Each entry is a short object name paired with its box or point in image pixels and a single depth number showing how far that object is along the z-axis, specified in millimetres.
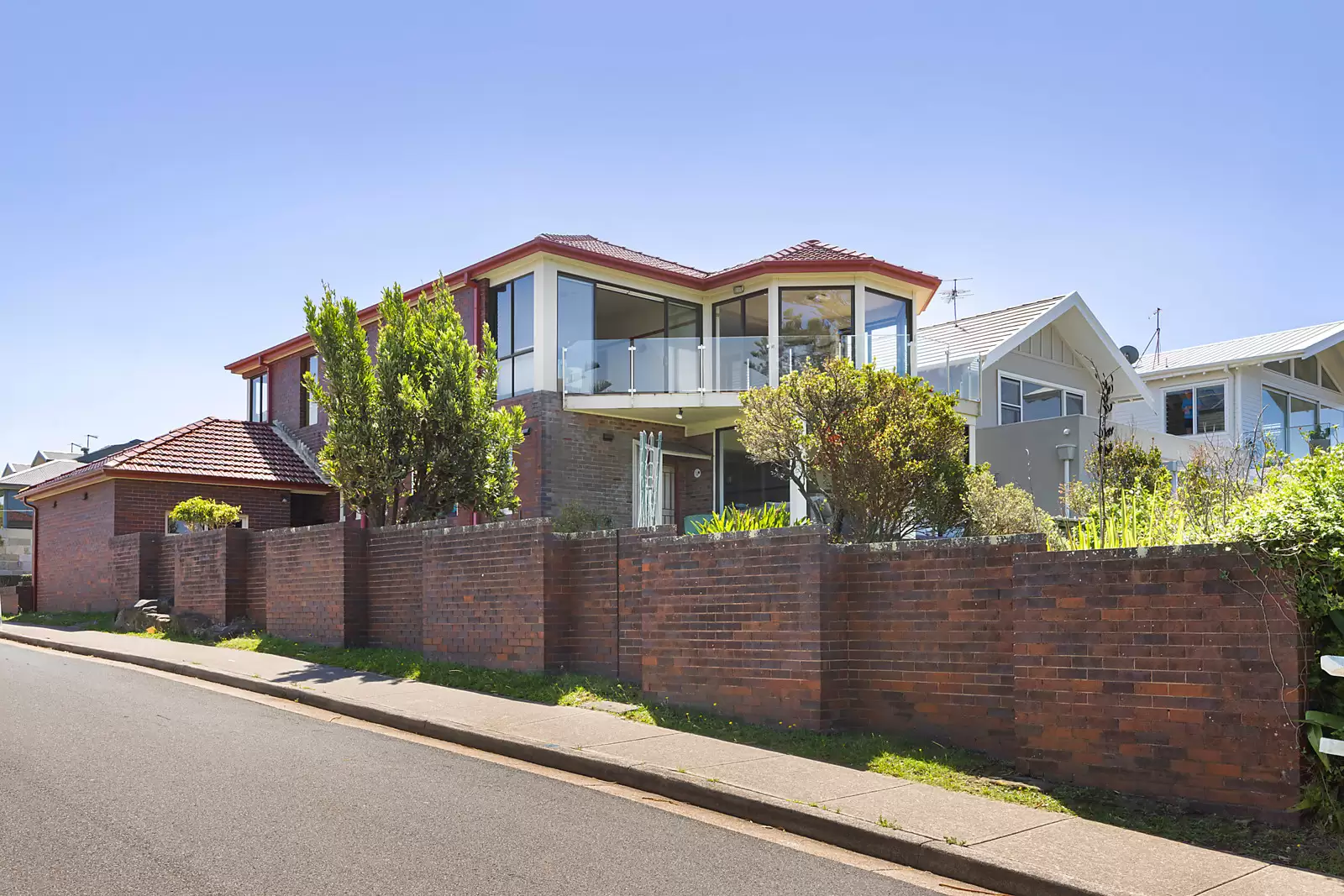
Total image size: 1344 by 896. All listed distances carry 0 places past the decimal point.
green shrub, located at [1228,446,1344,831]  6473
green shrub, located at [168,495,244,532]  20844
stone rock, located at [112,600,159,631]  19078
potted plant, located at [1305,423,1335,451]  23447
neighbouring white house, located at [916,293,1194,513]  21328
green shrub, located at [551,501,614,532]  17812
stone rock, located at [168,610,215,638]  17500
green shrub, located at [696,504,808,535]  12073
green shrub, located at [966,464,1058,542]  14375
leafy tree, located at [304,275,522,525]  15844
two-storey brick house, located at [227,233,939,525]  20250
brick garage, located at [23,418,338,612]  22938
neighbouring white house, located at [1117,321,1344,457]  28750
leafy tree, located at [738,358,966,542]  13266
